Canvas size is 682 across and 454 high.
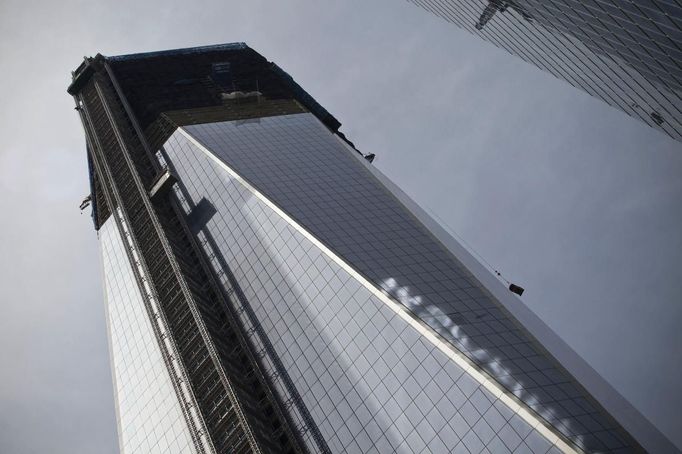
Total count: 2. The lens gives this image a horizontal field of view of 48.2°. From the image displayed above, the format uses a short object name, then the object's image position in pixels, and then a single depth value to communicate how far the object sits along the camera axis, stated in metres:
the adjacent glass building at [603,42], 54.57
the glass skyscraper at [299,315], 66.69
